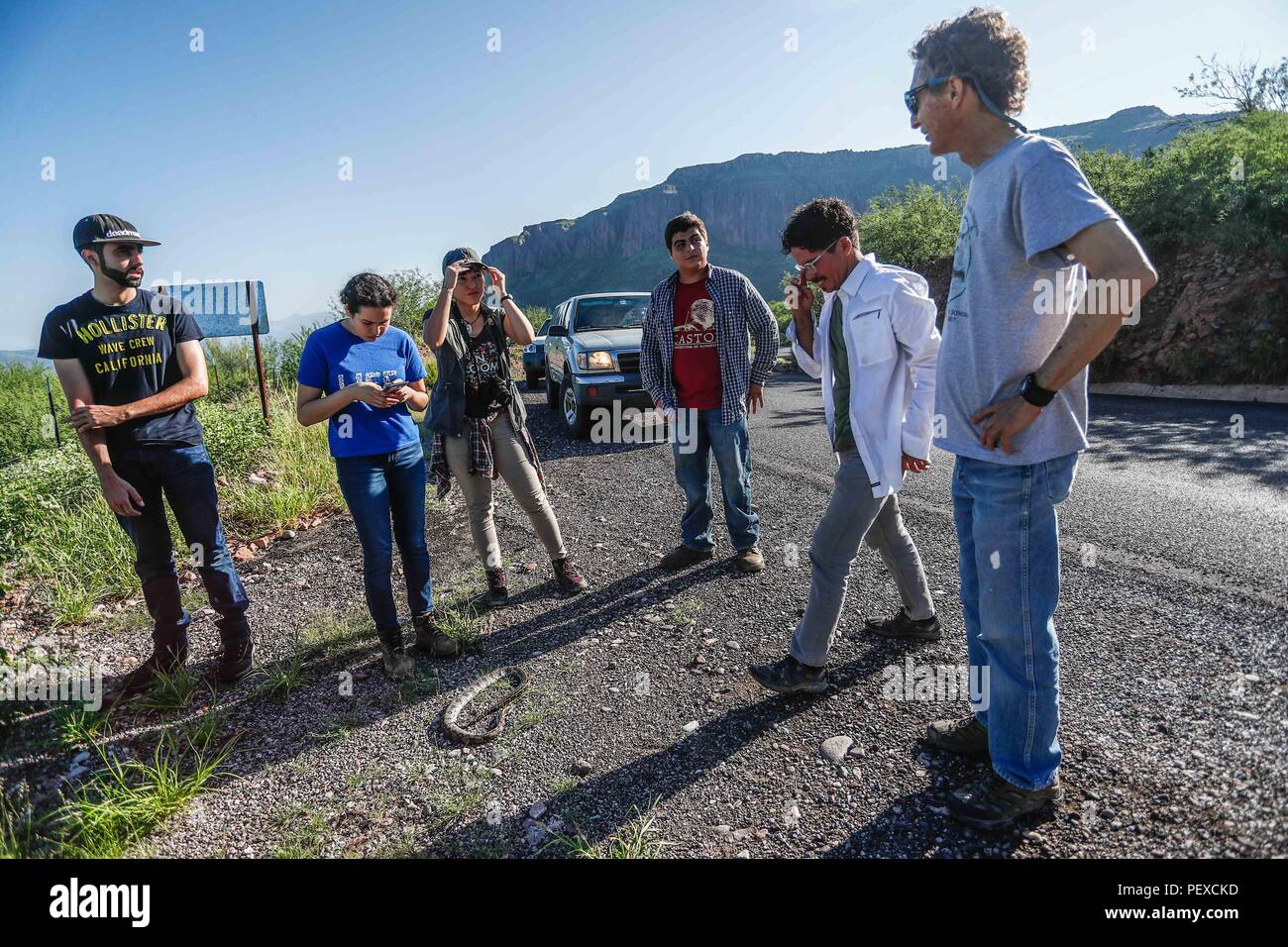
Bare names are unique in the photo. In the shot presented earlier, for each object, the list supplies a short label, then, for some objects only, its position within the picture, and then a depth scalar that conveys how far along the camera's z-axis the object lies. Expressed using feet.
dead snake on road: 9.78
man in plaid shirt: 14.75
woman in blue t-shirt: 11.11
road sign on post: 25.85
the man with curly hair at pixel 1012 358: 5.96
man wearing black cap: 10.39
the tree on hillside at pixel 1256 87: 52.16
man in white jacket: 8.93
